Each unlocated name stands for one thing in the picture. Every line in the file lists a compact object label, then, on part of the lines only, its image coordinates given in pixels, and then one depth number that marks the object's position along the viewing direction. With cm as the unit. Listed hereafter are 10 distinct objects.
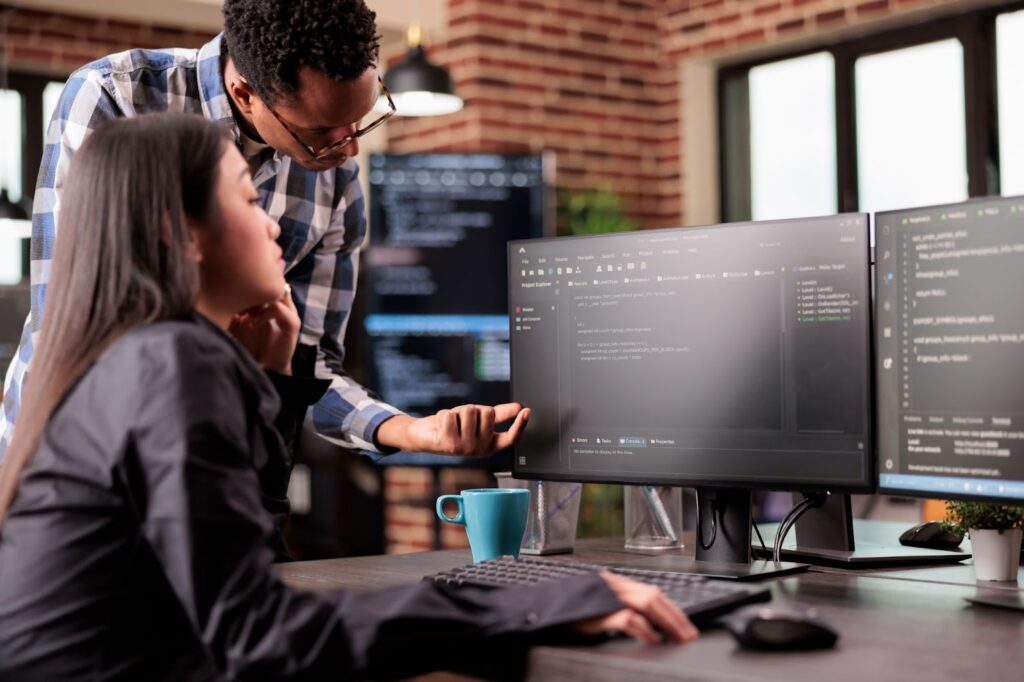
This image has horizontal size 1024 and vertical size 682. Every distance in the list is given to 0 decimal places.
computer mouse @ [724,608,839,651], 106
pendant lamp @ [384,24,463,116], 403
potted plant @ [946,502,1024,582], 146
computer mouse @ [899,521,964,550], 178
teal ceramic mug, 166
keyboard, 119
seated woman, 101
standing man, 167
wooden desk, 100
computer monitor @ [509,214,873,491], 147
